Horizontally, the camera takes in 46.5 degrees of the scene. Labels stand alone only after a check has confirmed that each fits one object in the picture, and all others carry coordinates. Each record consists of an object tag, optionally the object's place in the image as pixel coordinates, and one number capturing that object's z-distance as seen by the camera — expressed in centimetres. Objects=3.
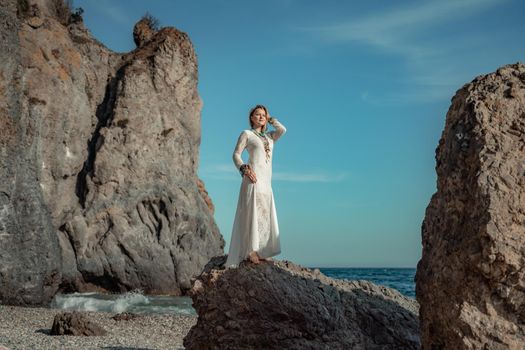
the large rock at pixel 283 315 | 661
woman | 771
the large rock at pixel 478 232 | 438
